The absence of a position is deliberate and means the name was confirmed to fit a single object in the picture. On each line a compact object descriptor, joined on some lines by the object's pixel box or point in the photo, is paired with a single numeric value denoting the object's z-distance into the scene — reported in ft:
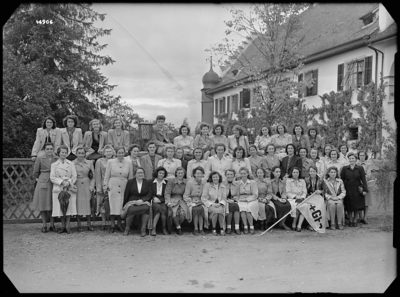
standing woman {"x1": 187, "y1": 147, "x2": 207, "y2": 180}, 33.53
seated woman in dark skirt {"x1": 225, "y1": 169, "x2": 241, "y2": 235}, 32.14
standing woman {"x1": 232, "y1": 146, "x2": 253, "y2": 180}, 34.06
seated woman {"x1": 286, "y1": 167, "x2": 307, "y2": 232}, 33.76
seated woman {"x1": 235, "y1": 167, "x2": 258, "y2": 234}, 32.45
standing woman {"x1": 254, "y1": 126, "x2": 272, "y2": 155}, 37.83
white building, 64.44
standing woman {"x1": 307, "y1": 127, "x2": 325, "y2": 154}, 37.76
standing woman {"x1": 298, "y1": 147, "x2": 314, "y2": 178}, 34.86
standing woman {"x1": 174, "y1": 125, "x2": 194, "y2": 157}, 35.86
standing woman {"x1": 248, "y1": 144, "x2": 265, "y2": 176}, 35.32
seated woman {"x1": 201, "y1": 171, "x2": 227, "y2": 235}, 31.94
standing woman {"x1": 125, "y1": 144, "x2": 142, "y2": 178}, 33.37
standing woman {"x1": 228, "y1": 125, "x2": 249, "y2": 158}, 36.88
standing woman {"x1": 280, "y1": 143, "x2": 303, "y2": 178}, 34.99
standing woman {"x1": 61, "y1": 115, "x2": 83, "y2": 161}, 33.47
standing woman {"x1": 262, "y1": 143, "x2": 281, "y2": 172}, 35.50
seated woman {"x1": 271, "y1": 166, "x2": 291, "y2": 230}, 33.33
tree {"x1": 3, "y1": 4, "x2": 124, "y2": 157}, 53.83
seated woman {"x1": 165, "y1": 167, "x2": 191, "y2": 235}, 31.63
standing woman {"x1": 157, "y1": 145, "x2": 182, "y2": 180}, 33.27
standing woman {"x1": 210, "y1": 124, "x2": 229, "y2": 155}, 36.24
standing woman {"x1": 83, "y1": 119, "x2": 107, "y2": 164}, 33.91
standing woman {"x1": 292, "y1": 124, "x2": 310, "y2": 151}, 37.24
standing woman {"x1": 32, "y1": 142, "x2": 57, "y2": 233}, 32.04
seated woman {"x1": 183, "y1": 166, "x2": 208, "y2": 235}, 31.96
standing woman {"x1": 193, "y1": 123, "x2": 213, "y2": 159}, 36.01
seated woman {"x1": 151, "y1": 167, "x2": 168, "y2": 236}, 31.46
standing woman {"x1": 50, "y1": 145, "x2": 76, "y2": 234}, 31.78
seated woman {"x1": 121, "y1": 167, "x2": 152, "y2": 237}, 31.27
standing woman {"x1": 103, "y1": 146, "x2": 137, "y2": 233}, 32.04
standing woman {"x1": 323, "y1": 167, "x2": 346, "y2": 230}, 33.96
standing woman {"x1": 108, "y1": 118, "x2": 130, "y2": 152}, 34.27
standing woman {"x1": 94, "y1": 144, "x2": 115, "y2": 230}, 32.81
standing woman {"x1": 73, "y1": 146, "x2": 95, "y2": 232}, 32.35
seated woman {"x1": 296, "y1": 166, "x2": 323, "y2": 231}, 34.45
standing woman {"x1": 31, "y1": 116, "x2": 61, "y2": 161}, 33.27
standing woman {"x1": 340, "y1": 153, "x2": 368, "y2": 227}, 34.99
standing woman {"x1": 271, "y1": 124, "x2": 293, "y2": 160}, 37.14
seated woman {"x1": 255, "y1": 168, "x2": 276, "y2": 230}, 32.99
